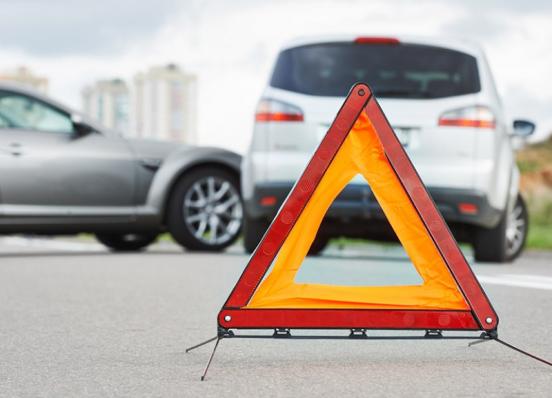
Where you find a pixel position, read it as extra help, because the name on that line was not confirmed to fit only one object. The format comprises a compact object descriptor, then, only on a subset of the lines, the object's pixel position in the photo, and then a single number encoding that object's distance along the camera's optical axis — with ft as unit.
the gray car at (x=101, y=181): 38.09
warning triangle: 16.61
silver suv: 33.45
